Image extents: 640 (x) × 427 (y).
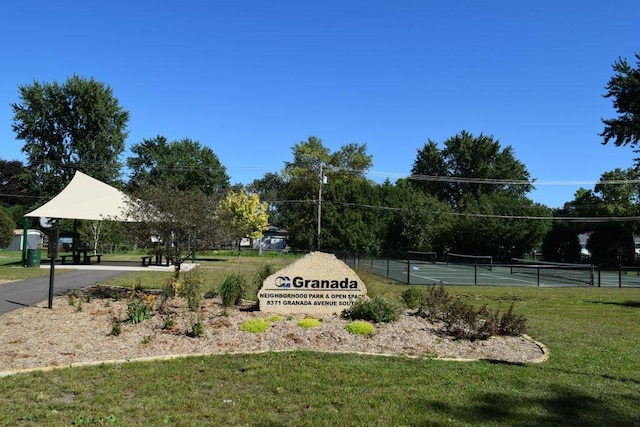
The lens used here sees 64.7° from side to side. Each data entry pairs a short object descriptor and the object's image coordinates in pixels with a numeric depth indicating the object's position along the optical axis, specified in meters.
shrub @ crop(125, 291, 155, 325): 9.27
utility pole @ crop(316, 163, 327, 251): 45.78
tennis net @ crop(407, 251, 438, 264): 52.41
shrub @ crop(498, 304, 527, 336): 9.32
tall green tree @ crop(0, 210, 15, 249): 45.78
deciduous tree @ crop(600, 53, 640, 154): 39.22
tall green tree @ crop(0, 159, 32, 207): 66.81
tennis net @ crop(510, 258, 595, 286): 27.01
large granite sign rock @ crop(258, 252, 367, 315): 10.66
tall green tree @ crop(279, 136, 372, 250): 59.74
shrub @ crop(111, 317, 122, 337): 8.40
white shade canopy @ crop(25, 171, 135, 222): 24.05
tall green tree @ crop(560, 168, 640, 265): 51.03
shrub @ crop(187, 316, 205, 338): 8.27
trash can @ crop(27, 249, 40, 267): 25.55
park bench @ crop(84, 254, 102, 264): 27.26
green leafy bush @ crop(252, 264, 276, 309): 12.15
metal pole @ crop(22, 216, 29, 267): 25.69
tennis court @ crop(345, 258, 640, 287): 25.95
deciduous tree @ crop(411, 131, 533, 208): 79.75
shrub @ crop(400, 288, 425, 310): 11.54
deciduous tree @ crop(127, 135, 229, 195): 68.56
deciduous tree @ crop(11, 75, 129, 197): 54.16
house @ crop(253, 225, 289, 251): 85.62
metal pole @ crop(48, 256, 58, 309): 11.17
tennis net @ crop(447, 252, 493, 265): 50.02
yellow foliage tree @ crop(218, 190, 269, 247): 52.44
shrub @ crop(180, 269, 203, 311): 10.35
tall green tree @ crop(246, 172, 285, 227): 100.31
